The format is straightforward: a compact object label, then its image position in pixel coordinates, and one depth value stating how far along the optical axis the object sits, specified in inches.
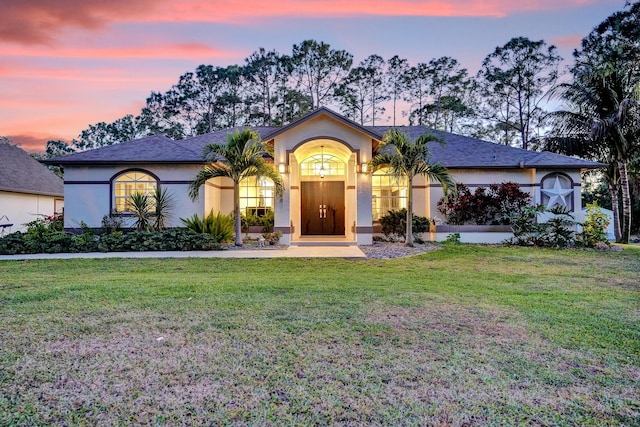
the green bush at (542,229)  503.8
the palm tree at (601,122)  593.9
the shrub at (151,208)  507.2
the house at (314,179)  523.5
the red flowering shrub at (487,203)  553.9
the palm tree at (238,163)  472.7
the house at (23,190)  684.7
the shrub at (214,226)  482.6
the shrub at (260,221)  563.8
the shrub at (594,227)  507.2
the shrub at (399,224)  564.7
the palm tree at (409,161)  476.4
